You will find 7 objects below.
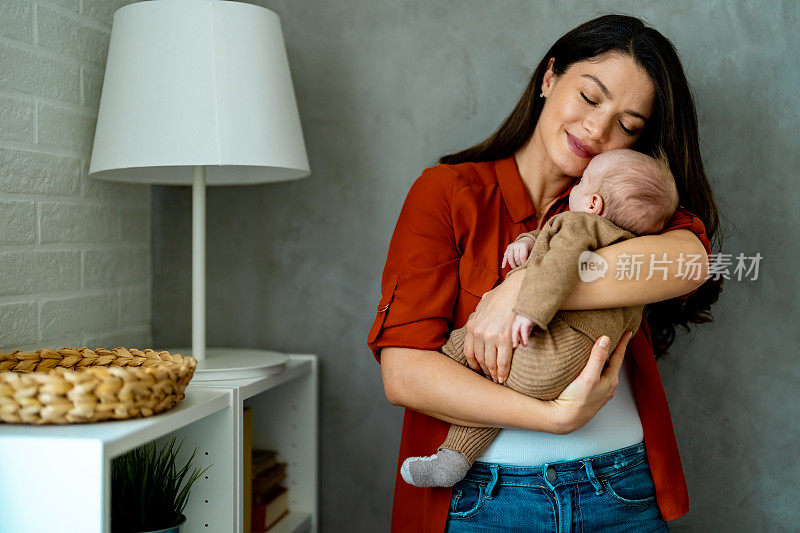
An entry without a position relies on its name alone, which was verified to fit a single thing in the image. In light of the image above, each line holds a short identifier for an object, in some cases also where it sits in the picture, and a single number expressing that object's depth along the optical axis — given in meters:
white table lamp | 1.47
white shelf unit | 1.01
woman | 1.25
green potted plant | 1.28
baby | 1.18
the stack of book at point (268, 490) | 1.77
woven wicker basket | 1.05
